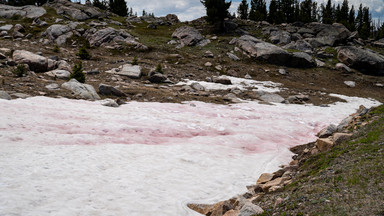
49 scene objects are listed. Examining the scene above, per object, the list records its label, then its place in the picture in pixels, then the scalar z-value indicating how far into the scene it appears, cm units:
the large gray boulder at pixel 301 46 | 5719
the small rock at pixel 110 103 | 2011
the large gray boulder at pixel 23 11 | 6556
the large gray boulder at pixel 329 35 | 6116
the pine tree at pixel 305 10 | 8428
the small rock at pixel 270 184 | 942
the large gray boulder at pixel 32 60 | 2617
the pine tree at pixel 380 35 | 8549
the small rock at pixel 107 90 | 2327
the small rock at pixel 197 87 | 3061
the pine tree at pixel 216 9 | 6019
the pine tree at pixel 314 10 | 12525
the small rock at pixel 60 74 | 2578
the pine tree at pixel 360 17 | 11649
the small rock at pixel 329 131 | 1598
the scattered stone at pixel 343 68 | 4806
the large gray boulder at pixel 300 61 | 4828
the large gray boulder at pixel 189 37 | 5516
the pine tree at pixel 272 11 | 9240
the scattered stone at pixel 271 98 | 2889
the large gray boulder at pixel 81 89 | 2122
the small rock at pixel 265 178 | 1070
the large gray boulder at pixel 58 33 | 5142
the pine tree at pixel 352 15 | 10669
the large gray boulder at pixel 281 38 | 6110
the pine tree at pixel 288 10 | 9456
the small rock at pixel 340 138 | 1231
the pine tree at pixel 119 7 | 9198
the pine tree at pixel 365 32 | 8536
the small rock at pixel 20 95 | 1794
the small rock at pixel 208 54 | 4832
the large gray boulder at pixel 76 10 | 6719
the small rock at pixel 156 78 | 3158
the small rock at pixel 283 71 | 4501
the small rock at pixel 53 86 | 2129
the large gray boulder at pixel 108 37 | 5111
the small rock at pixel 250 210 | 696
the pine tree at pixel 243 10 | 10960
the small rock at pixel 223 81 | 3466
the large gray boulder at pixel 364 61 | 4797
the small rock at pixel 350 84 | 4264
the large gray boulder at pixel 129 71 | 3233
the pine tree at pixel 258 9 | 9375
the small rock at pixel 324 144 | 1223
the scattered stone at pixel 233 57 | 4900
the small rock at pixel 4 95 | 1674
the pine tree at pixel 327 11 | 10603
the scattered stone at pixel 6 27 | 5441
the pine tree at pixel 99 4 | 9644
